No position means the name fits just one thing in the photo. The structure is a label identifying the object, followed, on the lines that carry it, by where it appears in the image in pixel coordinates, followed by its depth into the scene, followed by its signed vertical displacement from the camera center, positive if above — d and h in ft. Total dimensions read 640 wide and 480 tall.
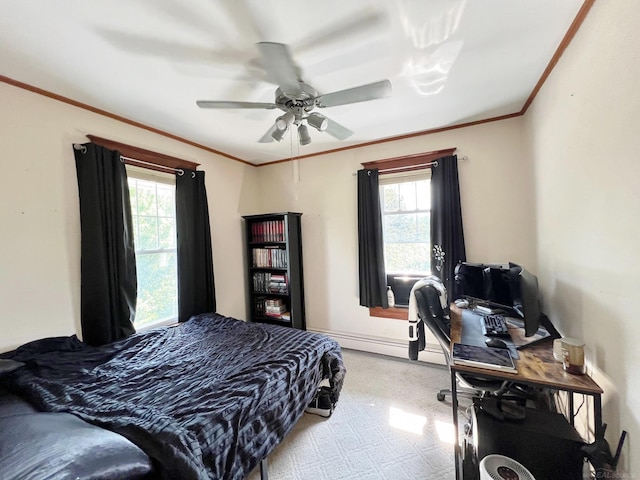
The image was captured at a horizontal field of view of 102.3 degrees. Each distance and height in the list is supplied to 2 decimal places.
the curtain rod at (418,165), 9.24 +2.37
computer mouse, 5.11 -2.39
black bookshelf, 11.21 -1.48
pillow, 2.68 -2.36
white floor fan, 3.35 -3.26
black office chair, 5.64 -2.28
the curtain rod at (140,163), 6.89 +2.60
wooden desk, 3.72 -2.42
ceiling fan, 4.36 +2.88
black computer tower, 3.66 -3.27
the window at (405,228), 9.89 +0.04
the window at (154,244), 8.45 -0.06
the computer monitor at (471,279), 7.50 -1.60
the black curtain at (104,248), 6.91 -0.09
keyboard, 5.67 -2.36
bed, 3.08 -2.77
